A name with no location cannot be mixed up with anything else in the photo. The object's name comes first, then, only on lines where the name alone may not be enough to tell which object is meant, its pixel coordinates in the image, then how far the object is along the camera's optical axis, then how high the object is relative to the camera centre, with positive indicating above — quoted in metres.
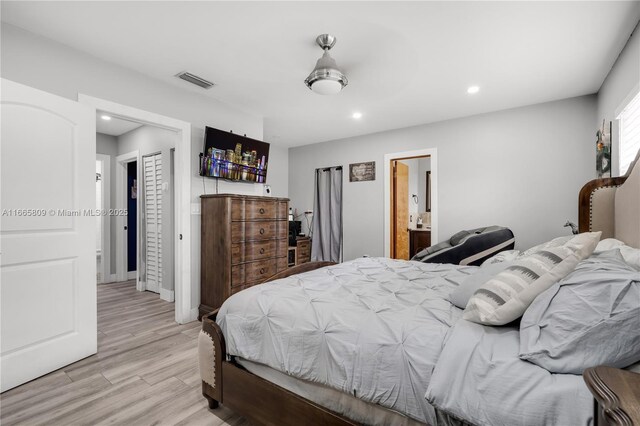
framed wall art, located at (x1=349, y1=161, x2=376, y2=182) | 5.00 +0.69
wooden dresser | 3.11 -0.39
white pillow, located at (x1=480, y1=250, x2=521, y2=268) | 2.09 -0.36
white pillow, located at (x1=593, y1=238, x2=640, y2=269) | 1.25 -0.20
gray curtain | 5.45 -0.11
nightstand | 0.50 -0.35
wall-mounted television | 3.28 +0.65
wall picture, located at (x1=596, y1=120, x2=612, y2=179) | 2.83 +0.61
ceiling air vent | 2.86 +1.34
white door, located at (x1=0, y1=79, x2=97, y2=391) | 1.99 -0.18
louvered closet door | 4.30 -0.14
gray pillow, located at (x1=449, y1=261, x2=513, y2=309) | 1.39 -0.36
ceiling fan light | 2.32 +1.10
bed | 0.87 -0.54
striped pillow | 1.11 -0.29
